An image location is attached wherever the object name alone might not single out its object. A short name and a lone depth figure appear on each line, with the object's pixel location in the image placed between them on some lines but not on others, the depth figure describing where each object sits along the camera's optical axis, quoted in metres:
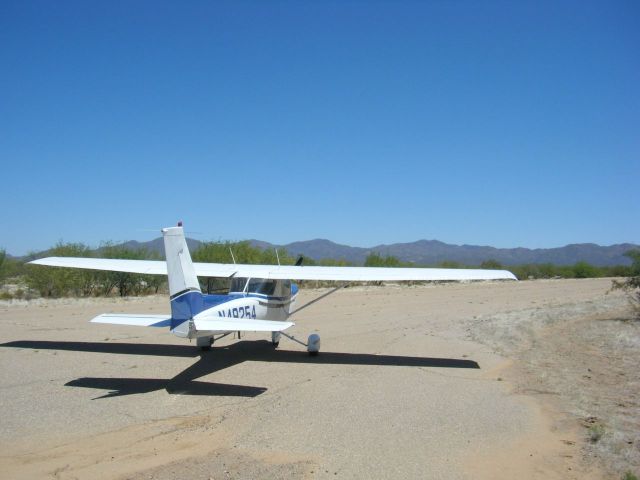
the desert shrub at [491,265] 57.98
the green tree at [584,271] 60.75
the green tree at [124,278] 26.28
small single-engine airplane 9.04
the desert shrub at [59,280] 24.30
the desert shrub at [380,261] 44.88
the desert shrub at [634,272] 18.86
